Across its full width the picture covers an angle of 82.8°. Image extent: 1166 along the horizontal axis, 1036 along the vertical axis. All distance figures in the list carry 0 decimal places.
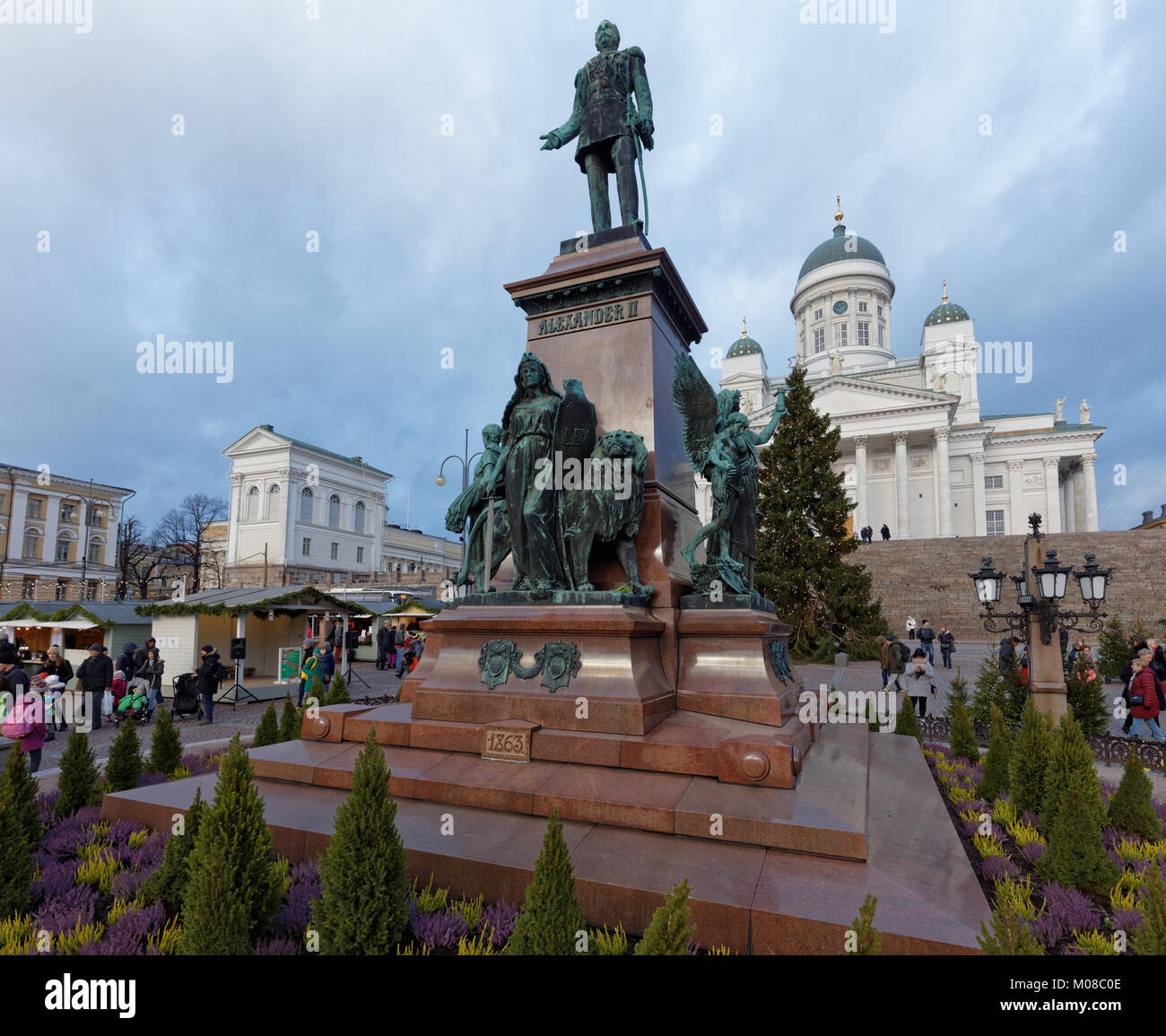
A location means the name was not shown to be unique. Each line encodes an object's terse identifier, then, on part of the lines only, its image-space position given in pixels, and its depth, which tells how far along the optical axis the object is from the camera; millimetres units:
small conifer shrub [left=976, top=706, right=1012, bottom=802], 7402
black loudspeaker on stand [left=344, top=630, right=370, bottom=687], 22420
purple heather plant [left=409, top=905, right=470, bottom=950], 3717
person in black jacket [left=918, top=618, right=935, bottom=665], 21469
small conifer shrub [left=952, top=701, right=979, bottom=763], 9260
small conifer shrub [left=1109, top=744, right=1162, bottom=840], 6312
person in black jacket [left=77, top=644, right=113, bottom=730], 14648
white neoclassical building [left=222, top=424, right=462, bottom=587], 65681
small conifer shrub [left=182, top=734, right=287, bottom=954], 3305
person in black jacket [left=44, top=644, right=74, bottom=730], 14867
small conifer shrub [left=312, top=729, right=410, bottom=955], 3391
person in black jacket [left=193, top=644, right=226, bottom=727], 15266
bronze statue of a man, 8289
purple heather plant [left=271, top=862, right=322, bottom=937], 3900
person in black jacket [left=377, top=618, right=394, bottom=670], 27688
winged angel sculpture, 6801
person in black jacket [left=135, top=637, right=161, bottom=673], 17484
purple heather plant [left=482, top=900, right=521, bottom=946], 3740
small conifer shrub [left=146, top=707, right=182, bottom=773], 7873
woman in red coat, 11523
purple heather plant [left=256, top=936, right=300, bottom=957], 3580
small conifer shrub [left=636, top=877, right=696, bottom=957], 2715
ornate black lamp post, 9727
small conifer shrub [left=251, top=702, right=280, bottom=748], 8336
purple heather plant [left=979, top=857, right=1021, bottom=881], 5035
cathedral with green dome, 61656
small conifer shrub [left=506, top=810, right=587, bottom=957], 3146
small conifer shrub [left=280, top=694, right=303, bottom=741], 8805
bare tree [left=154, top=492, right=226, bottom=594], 62719
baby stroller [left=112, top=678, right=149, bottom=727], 15086
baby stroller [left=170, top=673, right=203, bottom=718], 15688
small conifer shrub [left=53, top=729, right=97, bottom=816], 6508
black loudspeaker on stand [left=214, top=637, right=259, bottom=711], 18656
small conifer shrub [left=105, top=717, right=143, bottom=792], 7121
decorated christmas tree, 24172
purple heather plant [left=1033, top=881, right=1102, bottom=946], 4160
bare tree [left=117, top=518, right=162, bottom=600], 57903
